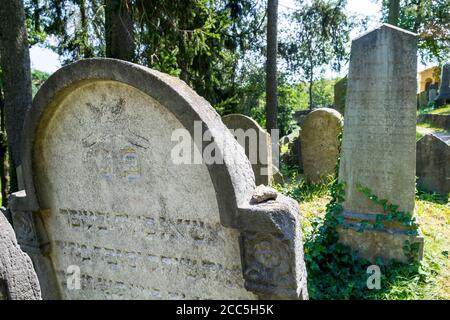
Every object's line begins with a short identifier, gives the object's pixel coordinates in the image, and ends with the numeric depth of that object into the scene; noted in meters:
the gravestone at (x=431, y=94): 22.78
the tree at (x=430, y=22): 14.75
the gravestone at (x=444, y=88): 18.64
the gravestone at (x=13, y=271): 1.67
